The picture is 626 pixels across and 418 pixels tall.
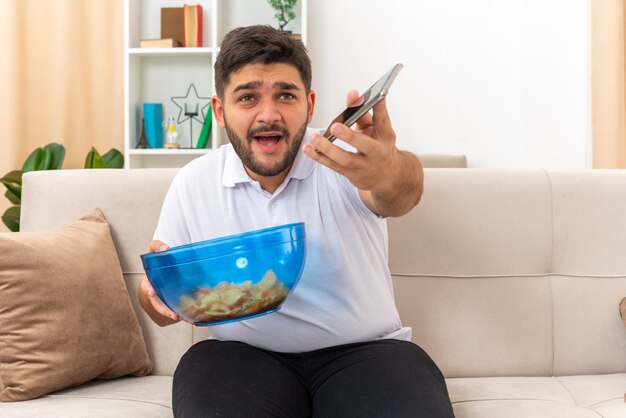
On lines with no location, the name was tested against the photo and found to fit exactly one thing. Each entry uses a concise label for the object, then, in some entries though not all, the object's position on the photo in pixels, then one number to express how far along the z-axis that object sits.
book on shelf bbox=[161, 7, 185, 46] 3.92
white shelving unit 3.96
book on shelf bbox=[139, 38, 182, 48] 3.83
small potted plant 3.81
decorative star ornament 4.00
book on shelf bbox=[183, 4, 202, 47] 3.89
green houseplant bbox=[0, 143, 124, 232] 3.24
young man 1.39
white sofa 1.79
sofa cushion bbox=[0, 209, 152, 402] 1.59
